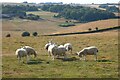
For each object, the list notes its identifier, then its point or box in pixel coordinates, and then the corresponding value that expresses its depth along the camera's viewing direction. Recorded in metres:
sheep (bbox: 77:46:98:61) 29.09
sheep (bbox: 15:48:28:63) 27.39
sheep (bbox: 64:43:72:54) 33.85
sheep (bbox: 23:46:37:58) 29.40
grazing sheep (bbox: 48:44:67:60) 29.38
